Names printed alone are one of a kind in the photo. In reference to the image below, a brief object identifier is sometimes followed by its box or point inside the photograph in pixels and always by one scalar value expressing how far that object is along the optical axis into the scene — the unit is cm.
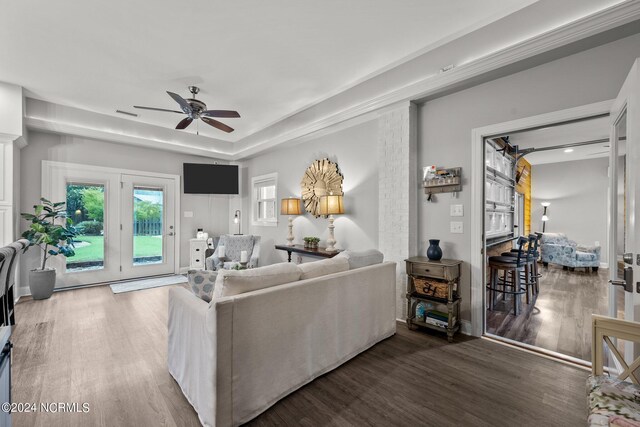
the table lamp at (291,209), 491
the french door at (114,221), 487
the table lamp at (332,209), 414
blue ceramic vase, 298
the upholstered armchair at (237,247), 492
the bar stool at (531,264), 382
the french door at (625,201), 150
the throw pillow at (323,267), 226
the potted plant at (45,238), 409
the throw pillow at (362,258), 269
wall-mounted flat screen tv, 602
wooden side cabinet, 281
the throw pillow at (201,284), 199
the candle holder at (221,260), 470
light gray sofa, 162
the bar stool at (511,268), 361
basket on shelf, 287
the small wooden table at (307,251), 399
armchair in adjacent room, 584
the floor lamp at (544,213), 749
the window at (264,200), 580
